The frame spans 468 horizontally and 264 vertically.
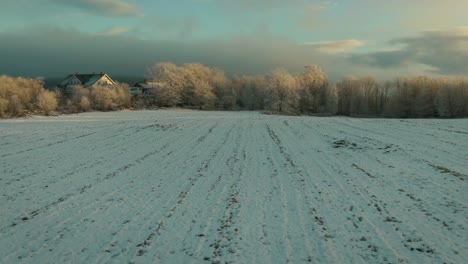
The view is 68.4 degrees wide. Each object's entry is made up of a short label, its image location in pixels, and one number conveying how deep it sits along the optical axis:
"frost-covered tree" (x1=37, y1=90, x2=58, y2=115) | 67.25
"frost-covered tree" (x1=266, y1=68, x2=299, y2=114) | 85.69
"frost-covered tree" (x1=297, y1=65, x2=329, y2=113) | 94.12
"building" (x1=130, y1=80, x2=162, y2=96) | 100.47
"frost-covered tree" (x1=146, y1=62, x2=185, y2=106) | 97.44
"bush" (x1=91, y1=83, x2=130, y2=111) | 83.00
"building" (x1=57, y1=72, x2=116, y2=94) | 118.54
